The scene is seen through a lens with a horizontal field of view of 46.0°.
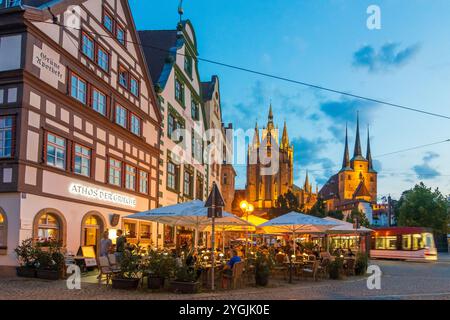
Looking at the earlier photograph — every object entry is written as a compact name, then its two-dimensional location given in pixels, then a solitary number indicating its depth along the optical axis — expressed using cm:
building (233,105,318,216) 13525
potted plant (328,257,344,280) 2047
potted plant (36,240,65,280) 1752
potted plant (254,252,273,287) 1721
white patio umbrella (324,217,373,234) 2922
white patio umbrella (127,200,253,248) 1716
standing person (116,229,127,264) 1966
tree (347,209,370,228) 11191
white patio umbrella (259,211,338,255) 2162
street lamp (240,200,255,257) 2850
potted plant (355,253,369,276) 2270
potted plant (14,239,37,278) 1783
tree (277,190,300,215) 9806
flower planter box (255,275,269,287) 1727
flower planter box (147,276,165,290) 1474
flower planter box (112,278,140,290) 1480
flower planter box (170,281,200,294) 1441
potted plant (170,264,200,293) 1442
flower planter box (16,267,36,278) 1777
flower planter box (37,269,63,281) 1747
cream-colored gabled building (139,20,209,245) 3372
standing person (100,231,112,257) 1824
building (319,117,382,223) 16725
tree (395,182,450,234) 7269
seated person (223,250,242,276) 1614
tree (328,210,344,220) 10980
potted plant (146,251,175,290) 1477
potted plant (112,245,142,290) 1482
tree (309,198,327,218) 9422
